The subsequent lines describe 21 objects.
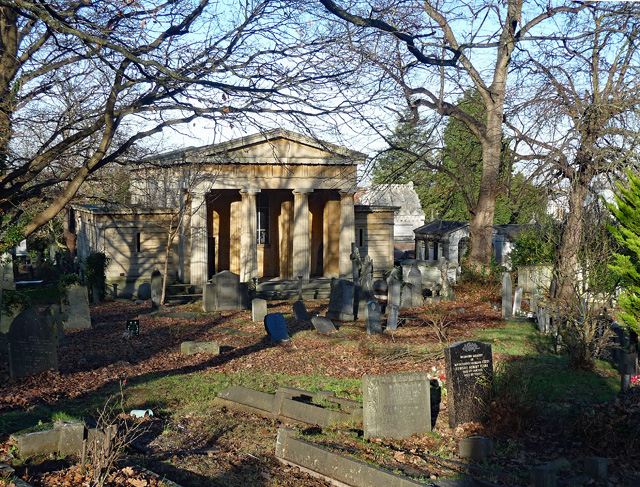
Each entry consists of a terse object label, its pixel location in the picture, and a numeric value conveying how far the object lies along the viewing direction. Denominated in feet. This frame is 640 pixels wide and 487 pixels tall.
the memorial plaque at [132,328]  50.47
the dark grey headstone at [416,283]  67.70
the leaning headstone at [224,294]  68.59
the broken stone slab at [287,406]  27.17
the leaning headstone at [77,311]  56.24
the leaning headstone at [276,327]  48.91
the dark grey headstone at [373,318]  51.90
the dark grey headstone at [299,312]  59.16
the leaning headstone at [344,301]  59.77
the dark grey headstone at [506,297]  59.26
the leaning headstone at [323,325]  52.31
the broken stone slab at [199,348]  44.09
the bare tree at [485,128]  67.36
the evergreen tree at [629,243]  43.91
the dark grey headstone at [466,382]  27.48
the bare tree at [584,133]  47.37
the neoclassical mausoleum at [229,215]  84.79
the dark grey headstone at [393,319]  53.79
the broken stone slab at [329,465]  20.26
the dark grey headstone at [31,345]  34.47
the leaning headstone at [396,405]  25.67
